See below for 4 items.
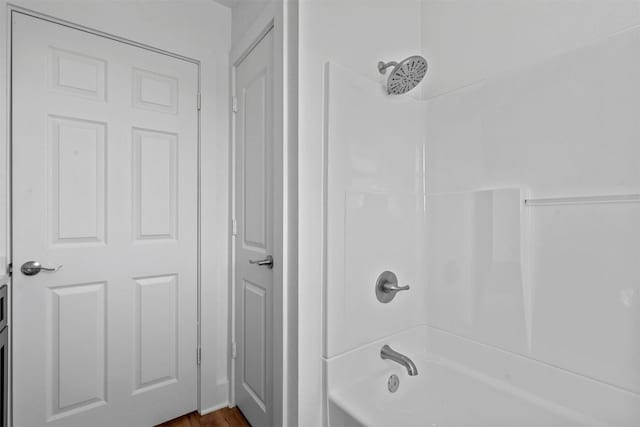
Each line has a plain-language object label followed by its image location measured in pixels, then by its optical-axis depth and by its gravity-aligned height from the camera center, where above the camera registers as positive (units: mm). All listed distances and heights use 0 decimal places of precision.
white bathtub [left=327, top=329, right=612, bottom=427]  1127 -721
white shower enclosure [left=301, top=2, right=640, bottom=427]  1019 -104
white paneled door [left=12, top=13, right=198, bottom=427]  1364 -69
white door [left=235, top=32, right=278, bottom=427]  1498 -105
